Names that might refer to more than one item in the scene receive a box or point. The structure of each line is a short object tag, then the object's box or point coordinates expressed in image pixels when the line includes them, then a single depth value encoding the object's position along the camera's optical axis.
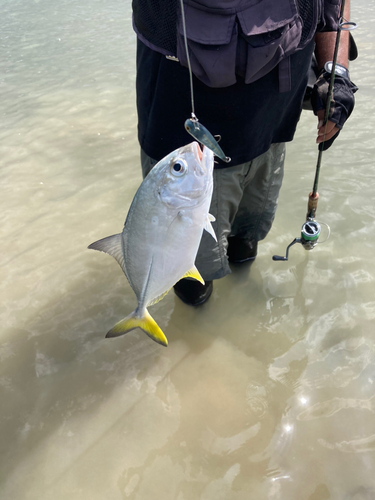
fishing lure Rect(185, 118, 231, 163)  1.33
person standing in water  1.57
